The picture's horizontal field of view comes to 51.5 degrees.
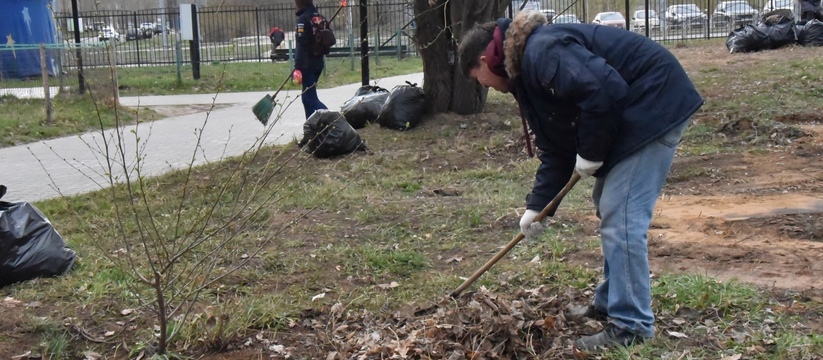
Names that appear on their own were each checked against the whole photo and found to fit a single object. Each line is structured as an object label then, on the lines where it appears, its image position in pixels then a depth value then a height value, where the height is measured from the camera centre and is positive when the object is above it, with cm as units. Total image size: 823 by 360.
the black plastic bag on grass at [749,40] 1623 +11
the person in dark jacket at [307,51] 948 +15
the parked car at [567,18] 2420 +102
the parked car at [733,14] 2519 +98
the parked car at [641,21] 2530 +91
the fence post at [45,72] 1100 +4
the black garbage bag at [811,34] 1602 +18
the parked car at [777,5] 2328 +112
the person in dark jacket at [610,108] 302 -21
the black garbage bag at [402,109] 947 -54
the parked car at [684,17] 2514 +95
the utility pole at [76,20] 1403 +89
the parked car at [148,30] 1922 +97
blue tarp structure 1894 +120
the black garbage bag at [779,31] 1617 +26
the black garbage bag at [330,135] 802 -67
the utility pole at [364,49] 1024 +16
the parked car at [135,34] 2126 +97
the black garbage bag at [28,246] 454 -92
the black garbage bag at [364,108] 979 -53
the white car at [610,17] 2807 +114
